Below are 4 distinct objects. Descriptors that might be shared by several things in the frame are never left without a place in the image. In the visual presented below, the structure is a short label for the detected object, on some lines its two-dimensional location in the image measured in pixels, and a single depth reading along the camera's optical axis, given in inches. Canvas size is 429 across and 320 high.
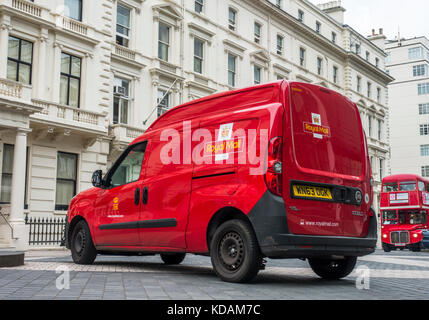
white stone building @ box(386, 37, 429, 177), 2947.8
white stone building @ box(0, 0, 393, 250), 770.2
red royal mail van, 258.4
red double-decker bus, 1029.2
